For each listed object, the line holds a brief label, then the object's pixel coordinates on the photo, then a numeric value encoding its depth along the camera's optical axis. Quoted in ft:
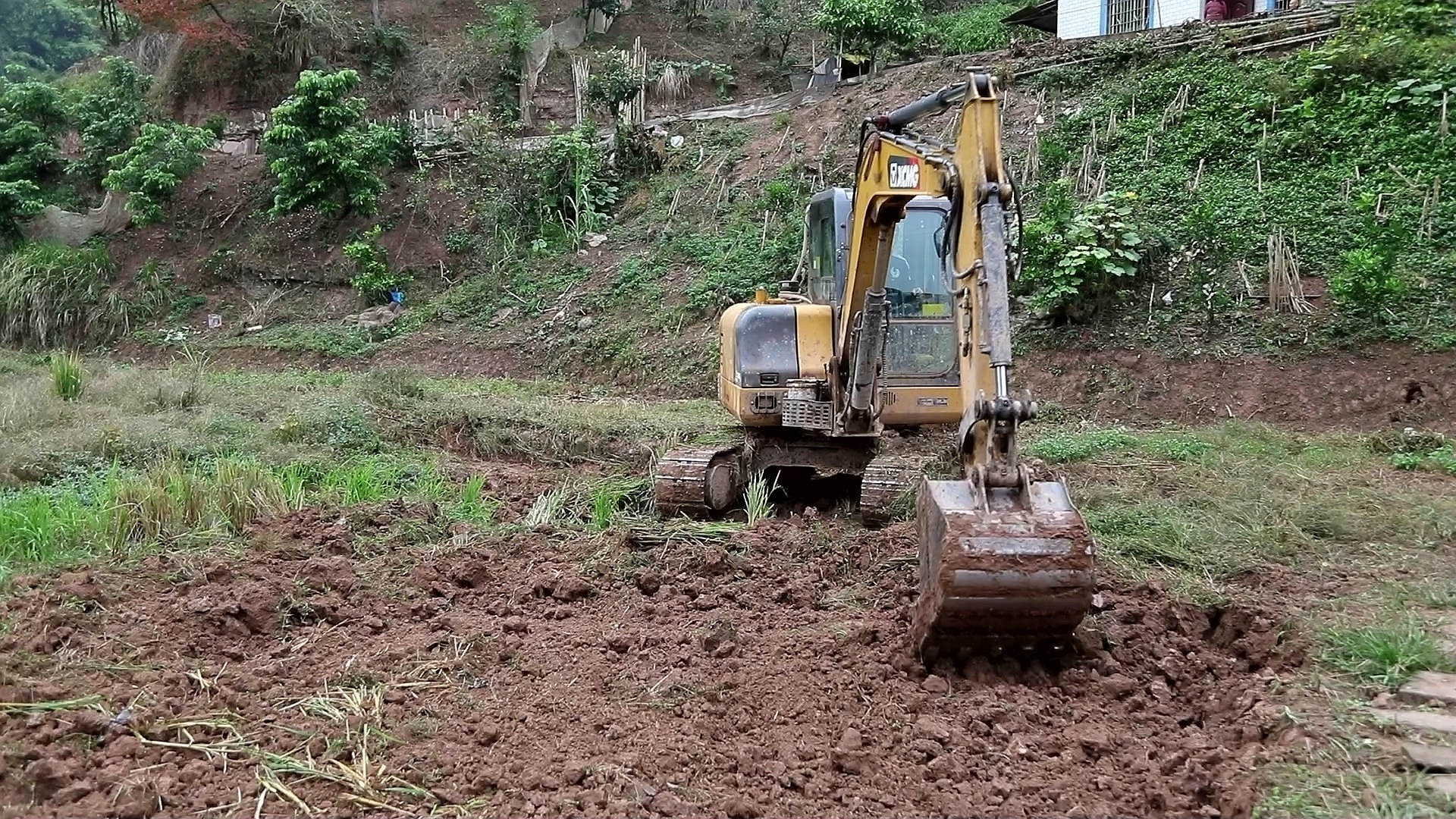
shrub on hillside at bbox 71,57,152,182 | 65.41
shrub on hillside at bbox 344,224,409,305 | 59.41
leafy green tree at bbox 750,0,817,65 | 81.04
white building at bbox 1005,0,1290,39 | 63.41
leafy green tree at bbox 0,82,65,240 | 62.18
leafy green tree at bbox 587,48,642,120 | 66.69
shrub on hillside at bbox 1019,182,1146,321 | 38.09
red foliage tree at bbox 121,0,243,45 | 65.82
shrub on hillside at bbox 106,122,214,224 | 61.21
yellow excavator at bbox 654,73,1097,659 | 12.15
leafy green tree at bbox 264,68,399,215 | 57.41
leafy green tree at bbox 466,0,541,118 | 72.90
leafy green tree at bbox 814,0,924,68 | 60.70
